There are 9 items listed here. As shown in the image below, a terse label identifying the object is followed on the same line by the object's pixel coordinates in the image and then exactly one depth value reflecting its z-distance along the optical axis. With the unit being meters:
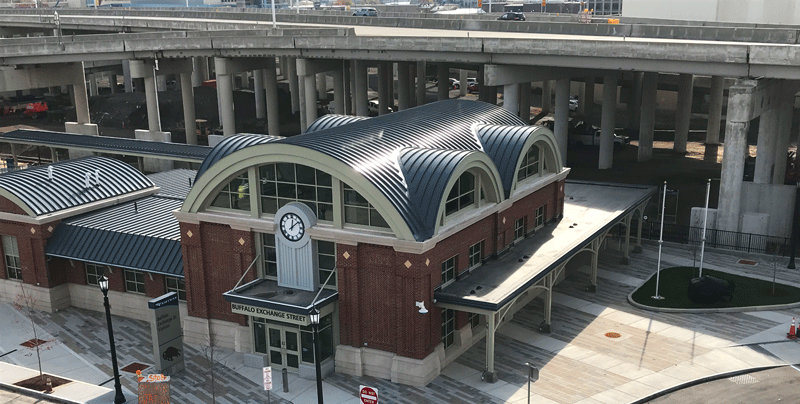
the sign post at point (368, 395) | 26.38
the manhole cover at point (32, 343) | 36.97
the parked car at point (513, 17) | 109.94
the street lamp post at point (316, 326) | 26.31
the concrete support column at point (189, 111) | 81.69
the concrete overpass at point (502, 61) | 48.94
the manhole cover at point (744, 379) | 32.62
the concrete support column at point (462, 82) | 113.56
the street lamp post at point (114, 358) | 28.95
